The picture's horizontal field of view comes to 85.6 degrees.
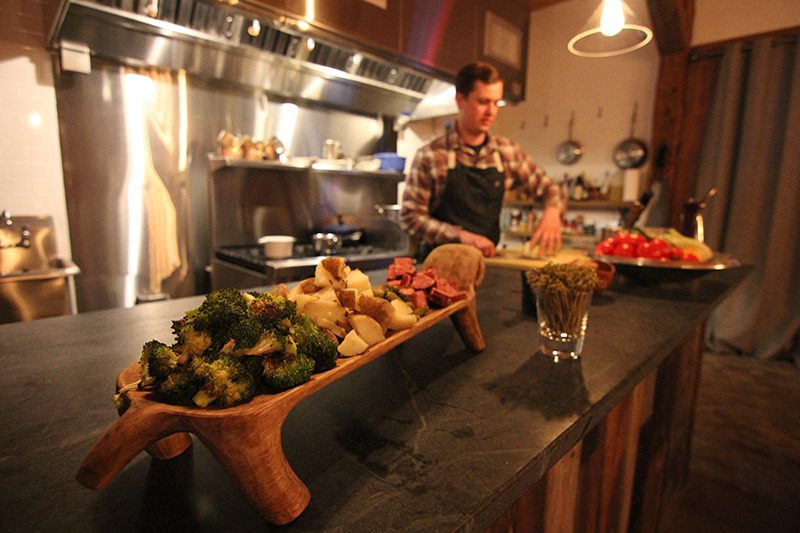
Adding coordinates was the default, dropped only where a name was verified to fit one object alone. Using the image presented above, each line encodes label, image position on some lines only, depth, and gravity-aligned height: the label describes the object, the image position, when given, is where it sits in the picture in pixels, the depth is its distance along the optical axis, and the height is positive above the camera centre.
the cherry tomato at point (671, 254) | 1.71 -0.21
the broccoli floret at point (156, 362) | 0.45 -0.18
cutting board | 2.08 -0.30
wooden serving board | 0.39 -0.24
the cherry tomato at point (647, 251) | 1.72 -0.20
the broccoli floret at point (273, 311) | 0.52 -0.14
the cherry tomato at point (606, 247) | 1.82 -0.20
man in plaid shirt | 2.24 +0.11
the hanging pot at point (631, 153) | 4.48 +0.50
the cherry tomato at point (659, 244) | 1.74 -0.17
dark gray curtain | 3.60 +0.10
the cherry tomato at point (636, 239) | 1.77 -0.16
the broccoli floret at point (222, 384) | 0.43 -0.19
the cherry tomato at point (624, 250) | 1.76 -0.20
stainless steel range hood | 2.31 +0.92
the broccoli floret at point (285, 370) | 0.48 -0.19
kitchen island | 0.48 -0.34
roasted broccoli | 0.44 -0.17
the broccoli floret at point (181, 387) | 0.44 -0.19
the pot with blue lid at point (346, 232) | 3.69 -0.32
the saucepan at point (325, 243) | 3.25 -0.36
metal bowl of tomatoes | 1.55 -0.22
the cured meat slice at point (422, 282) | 0.87 -0.17
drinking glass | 0.90 -0.26
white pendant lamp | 1.80 +0.74
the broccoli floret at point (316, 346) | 0.53 -0.18
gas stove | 2.71 -0.47
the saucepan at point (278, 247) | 2.90 -0.35
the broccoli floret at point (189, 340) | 0.47 -0.16
